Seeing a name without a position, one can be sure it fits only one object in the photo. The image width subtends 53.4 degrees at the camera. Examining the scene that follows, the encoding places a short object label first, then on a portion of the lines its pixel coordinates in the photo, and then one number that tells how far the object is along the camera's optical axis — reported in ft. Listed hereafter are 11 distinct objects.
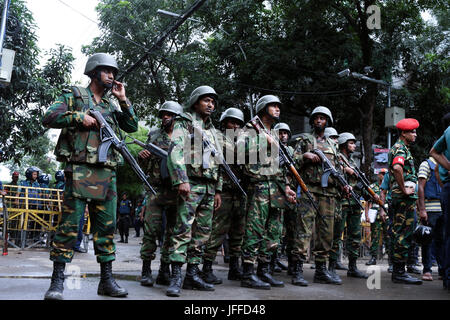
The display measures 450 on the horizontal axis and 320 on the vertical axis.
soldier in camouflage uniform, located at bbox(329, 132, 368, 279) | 21.01
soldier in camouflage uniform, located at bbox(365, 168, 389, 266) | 30.18
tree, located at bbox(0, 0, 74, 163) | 42.16
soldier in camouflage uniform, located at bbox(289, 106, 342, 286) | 18.65
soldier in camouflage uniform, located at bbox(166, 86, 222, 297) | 14.57
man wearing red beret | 19.61
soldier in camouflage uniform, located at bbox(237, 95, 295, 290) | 16.92
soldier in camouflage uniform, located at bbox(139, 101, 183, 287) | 16.42
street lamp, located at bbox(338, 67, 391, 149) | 48.88
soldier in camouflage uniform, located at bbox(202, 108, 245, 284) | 18.20
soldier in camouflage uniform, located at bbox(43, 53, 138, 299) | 12.53
